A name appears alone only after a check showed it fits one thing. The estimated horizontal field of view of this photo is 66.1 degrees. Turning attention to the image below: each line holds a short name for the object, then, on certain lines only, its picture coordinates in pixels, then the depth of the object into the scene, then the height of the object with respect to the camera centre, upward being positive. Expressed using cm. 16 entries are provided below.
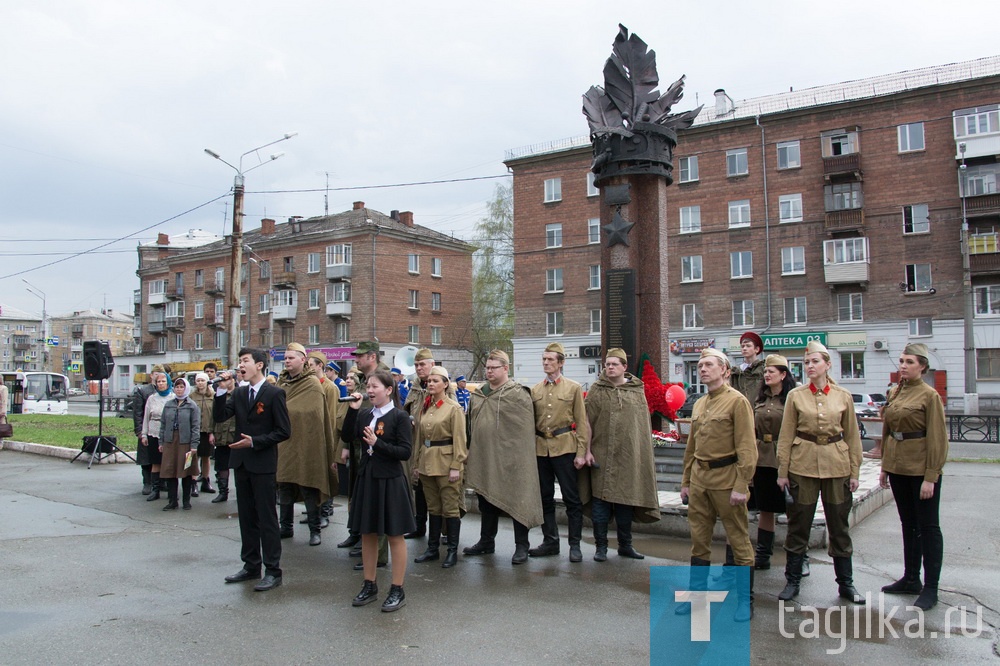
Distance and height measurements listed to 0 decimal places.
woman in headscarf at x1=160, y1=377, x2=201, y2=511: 1018 -90
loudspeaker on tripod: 1641 +28
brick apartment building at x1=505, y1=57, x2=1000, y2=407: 3544 +678
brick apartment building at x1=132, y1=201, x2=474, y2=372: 5219 +593
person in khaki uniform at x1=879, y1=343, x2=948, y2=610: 570 -79
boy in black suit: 630 -69
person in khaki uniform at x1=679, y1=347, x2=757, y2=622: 545 -75
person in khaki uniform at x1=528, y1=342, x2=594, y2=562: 724 -75
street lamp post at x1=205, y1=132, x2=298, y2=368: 2091 +271
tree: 5003 +576
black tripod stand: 1494 -147
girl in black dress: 571 -92
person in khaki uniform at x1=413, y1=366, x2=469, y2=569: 701 -77
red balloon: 1077 -48
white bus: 3731 -105
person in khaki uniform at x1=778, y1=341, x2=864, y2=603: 574 -75
